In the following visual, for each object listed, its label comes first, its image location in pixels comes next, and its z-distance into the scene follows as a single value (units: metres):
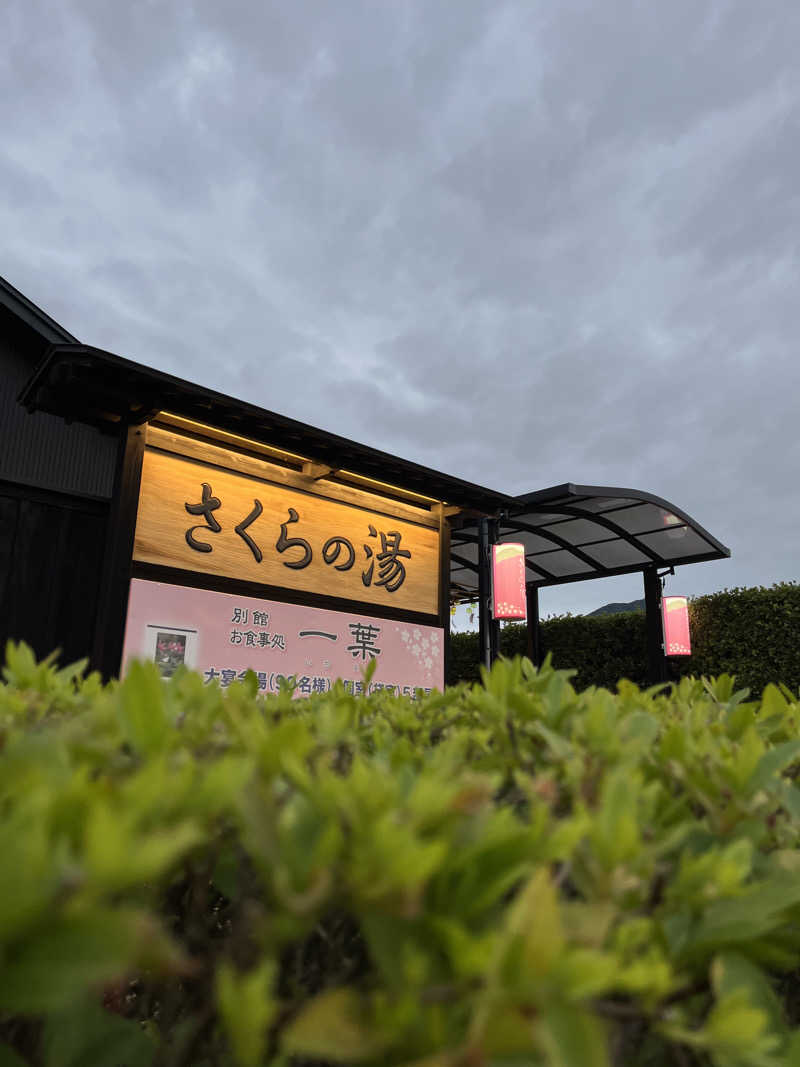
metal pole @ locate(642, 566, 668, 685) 12.08
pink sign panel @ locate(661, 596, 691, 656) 12.09
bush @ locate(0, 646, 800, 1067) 0.42
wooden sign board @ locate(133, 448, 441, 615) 6.49
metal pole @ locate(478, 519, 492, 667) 8.80
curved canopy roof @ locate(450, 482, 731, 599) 9.88
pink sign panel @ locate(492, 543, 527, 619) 8.91
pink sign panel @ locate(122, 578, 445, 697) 6.11
